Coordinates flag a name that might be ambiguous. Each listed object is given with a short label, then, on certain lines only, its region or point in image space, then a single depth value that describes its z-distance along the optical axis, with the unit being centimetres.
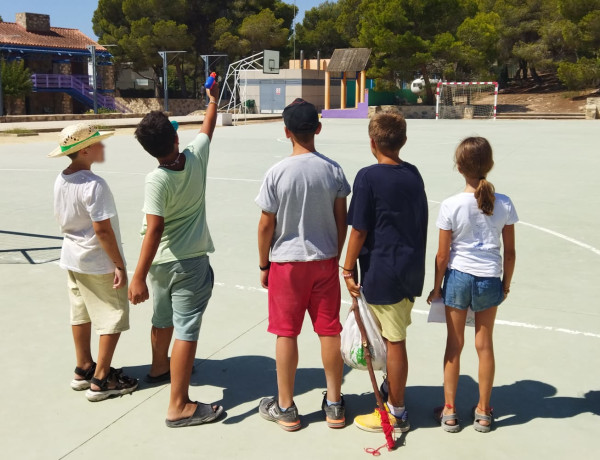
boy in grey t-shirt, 321
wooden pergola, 4059
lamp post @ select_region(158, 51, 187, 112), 4454
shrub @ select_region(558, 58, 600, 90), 3853
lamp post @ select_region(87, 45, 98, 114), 4218
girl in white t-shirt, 325
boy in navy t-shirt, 317
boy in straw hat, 351
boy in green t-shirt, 335
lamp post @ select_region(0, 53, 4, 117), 3831
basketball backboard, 4177
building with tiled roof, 4531
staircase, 4512
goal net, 3831
